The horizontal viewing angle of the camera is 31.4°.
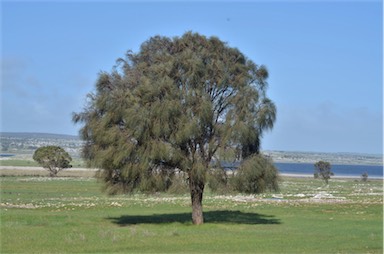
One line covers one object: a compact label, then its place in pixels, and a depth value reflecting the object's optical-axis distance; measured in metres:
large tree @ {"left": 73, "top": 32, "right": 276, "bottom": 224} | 37.50
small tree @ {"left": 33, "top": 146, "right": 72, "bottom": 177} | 121.56
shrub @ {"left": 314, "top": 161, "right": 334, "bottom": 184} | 124.62
